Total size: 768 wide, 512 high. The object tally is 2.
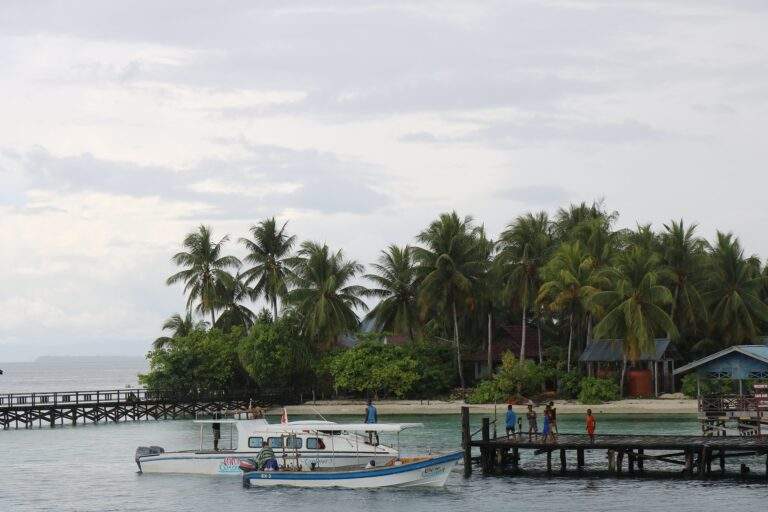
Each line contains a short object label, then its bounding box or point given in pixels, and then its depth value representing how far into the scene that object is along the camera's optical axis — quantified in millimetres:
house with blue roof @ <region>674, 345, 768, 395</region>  76688
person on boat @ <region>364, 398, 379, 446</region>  50406
